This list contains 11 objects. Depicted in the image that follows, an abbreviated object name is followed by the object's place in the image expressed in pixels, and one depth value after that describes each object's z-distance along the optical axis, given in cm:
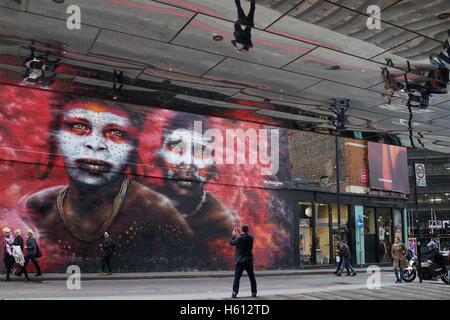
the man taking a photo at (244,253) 963
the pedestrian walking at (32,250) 1458
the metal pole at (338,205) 2299
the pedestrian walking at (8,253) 1404
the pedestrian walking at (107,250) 1650
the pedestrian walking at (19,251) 1400
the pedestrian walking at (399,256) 1499
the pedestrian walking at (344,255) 1981
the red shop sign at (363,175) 2891
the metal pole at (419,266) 1337
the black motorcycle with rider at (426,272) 1423
